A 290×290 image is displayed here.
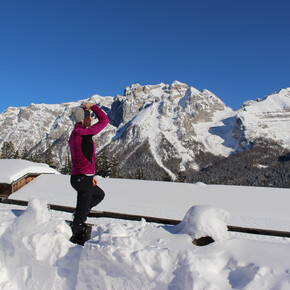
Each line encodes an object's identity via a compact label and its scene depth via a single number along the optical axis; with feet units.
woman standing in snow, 14.33
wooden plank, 19.06
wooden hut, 34.32
